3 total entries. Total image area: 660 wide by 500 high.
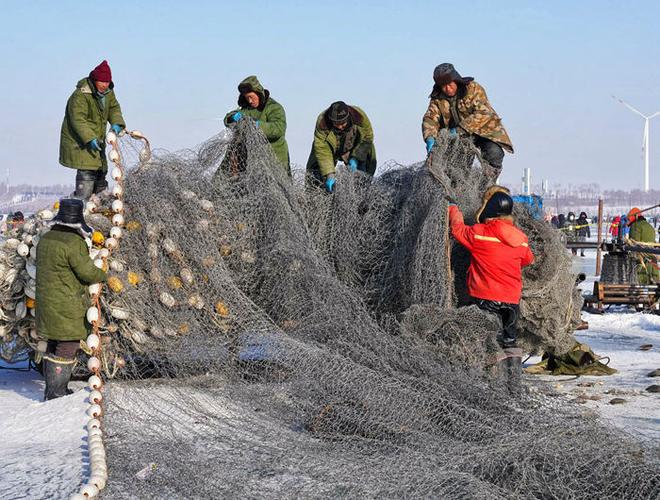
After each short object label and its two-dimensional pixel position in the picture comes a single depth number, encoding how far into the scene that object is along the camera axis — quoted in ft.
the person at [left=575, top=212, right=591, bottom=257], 140.56
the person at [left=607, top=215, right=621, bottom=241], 94.26
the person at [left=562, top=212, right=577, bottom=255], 140.36
